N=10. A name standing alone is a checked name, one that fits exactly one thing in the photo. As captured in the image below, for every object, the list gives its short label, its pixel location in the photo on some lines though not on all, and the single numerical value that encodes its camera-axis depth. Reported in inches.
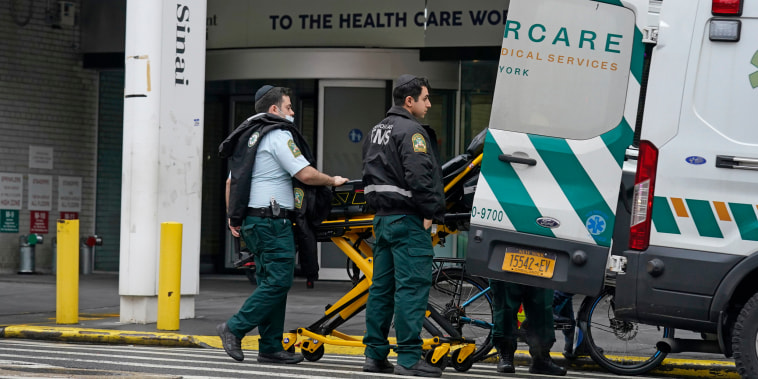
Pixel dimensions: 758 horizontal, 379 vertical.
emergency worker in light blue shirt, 590.2
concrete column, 815.7
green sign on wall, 1328.7
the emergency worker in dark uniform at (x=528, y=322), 592.1
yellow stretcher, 581.0
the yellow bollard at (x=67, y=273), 819.4
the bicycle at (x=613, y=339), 643.5
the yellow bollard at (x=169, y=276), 777.6
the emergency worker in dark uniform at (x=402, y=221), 546.3
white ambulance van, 479.2
